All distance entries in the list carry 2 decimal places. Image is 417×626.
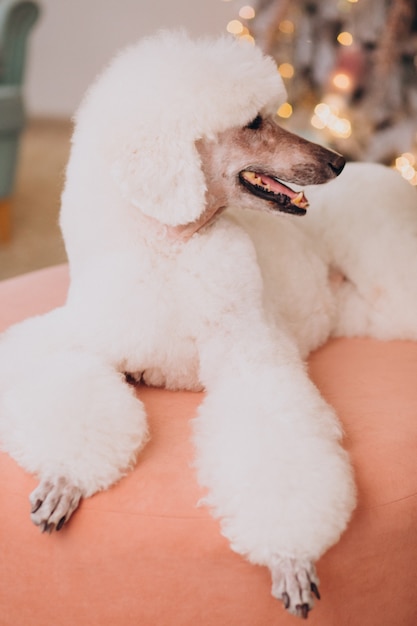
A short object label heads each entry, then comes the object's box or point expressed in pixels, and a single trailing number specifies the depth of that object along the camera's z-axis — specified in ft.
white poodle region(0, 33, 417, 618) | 2.97
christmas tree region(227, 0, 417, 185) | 7.86
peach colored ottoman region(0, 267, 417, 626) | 2.92
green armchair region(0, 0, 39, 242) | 8.79
